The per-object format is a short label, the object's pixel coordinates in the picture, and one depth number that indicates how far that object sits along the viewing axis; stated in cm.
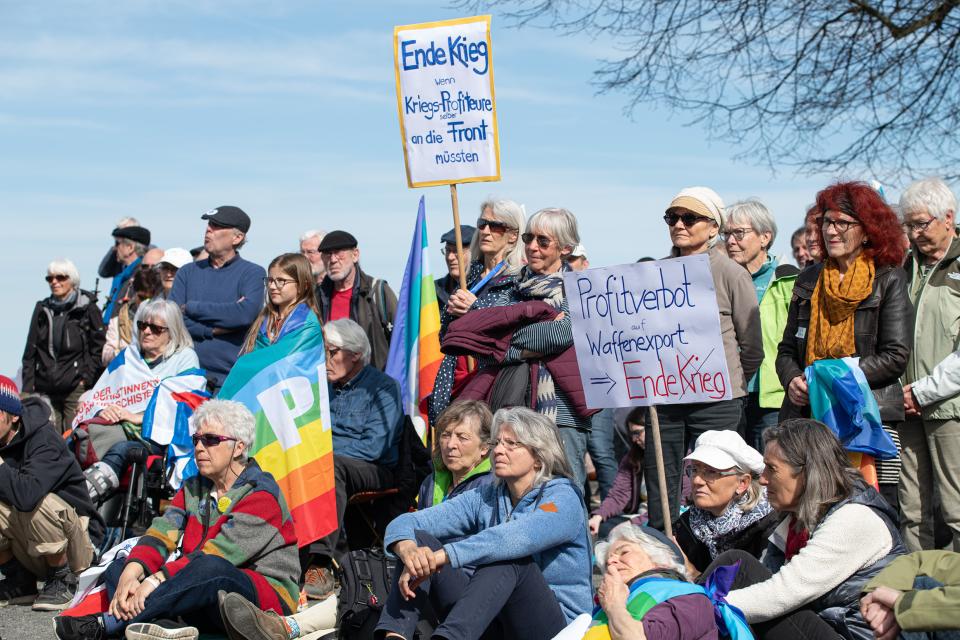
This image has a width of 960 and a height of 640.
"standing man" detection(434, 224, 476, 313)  1828
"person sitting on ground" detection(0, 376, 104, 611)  1474
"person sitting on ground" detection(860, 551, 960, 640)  785
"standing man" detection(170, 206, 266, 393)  1770
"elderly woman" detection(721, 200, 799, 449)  1416
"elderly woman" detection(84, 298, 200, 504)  1695
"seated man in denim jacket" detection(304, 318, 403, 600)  1512
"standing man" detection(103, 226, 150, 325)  2250
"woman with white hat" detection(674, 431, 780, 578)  1048
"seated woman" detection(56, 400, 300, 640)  1148
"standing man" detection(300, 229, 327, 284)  2125
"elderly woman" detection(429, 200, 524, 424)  1389
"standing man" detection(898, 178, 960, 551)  1172
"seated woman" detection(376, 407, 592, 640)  1001
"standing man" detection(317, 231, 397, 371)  1787
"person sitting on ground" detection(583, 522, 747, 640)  823
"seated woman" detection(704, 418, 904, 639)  913
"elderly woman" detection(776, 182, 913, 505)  1129
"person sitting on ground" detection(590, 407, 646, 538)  1705
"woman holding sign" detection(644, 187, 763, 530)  1238
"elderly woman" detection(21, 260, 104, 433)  2206
